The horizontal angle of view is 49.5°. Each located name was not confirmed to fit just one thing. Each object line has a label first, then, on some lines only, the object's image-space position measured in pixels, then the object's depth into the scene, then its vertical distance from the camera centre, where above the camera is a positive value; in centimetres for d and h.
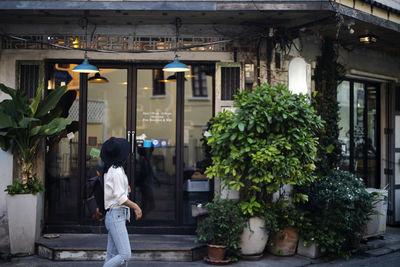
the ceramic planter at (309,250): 695 -164
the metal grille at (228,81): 773 +120
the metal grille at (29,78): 755 +120
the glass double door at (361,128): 948 +49
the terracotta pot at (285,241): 706 -150
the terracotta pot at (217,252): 661 -158
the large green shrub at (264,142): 648 +11
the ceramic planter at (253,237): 678 -138
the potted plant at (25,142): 675 +8
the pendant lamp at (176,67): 697 +131
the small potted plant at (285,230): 697 -132
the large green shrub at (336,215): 677 -104
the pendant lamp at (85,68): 694 +127
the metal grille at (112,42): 761 +187
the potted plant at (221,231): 662 -127
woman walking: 509 -61
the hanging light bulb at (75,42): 765 +186
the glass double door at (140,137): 783 +20
